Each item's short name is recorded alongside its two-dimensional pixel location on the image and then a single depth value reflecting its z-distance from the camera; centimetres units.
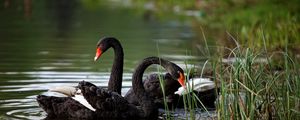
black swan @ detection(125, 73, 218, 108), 1806
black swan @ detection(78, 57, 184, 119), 1562
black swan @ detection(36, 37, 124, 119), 1581
